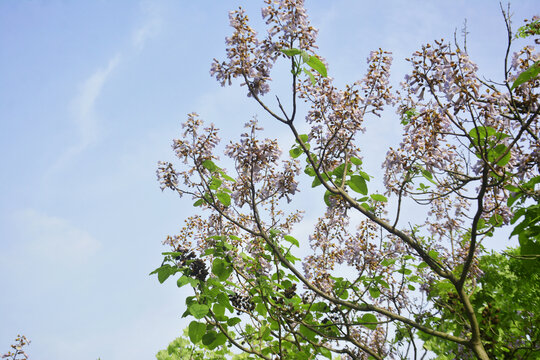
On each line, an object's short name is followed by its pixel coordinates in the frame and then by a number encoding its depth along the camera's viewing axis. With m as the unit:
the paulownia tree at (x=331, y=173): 3.78
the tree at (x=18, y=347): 7.66
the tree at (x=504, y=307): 5.41
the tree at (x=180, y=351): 8.35
